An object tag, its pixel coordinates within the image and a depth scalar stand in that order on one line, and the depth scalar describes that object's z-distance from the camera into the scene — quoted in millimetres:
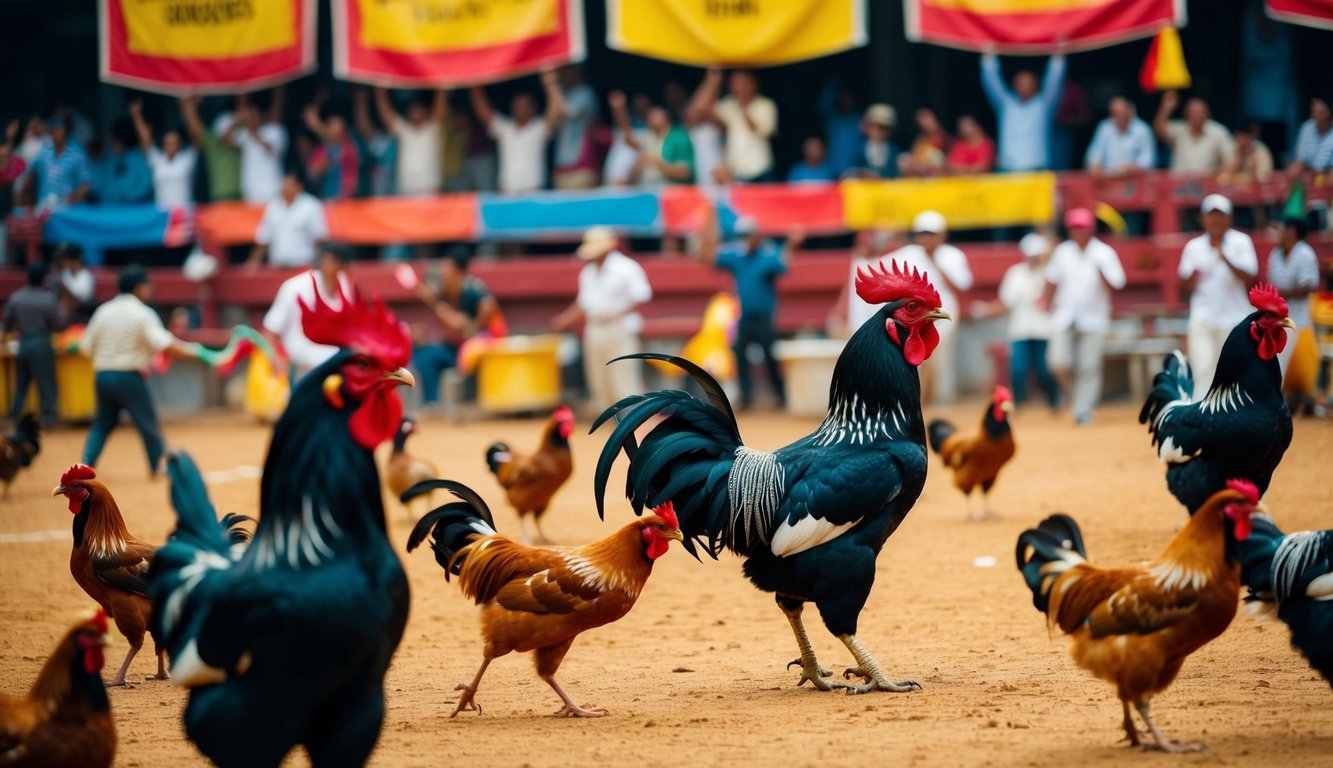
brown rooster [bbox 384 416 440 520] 12422
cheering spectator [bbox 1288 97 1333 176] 17125
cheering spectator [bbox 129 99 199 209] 20875
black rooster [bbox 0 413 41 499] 14312
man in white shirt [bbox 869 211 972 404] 17625
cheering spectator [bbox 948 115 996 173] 18906
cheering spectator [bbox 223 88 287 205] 20703
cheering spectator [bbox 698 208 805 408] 18578
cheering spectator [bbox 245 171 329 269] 20297
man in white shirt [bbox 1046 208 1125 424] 17234
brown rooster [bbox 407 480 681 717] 6730
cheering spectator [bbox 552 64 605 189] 20344
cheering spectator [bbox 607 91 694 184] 19625
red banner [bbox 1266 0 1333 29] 16672
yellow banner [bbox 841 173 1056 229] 18578
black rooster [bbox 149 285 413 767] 4879
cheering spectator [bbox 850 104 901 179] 19172
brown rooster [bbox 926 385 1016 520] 12055
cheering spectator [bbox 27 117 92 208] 21156
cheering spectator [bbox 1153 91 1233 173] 18172
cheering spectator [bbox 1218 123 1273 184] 17812
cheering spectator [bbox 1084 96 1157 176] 18281
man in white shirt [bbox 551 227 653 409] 18609
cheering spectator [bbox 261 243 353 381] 17031
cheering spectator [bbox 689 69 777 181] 19578
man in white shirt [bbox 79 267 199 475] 14125
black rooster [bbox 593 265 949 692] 7051
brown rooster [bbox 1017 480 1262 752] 5844
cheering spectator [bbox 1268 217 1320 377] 15445
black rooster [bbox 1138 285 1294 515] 8750
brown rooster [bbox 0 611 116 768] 5258
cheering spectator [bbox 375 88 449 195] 20438
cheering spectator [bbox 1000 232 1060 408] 17734
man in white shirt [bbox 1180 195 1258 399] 14562
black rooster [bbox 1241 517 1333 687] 6023
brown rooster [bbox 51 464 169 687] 7480
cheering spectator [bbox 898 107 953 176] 19000
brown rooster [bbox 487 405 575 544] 11633
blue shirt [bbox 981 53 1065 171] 18555
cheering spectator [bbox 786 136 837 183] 19969
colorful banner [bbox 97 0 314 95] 19875
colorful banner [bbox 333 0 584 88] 19141
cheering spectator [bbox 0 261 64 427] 17750
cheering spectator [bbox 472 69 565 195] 20038
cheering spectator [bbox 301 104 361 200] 20953
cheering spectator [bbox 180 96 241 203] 20969
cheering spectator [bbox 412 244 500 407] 19516
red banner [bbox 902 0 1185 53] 17594
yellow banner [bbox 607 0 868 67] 18500
